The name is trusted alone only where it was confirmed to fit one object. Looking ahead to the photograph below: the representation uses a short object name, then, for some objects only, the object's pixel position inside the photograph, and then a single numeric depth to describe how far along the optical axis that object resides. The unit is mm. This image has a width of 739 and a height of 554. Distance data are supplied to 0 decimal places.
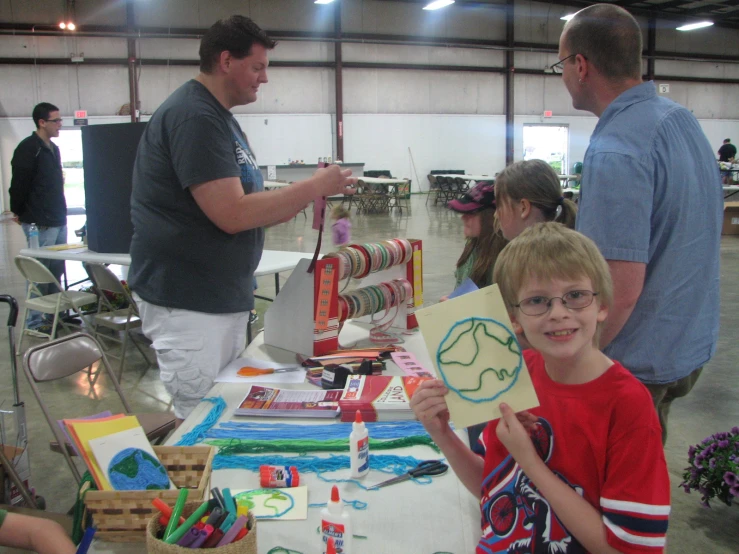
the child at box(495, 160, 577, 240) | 1786
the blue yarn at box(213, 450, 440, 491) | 1434
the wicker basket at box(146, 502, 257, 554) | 917
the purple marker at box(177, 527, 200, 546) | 929
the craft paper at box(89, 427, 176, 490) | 1174
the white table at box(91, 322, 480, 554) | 1160
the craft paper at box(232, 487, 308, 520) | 1253
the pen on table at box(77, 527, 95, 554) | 1122
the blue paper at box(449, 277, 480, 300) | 1318
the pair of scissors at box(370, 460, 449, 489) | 1375
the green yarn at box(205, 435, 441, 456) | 1524
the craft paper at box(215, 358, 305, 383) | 1989
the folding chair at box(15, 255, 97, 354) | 4242
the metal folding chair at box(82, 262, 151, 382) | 4141
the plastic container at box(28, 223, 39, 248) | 5171
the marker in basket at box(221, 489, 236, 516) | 1006
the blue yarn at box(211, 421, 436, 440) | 1597
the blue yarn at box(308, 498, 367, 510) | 1284
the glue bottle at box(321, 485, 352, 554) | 1059
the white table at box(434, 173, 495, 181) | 15092
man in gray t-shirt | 1770
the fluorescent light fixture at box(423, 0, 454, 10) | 14891
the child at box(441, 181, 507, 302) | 2209
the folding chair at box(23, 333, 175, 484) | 2123
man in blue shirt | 1300
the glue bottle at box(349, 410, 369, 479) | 1379
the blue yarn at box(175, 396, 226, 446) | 1566
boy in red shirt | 900
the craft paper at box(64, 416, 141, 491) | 1163
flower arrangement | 2502
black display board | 3838
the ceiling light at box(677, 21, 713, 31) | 17953
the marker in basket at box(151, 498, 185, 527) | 1011
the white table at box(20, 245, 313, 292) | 4121
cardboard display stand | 2207
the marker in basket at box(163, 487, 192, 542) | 967
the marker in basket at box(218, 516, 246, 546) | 943
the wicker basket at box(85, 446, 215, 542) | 1116
